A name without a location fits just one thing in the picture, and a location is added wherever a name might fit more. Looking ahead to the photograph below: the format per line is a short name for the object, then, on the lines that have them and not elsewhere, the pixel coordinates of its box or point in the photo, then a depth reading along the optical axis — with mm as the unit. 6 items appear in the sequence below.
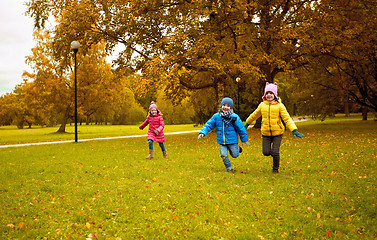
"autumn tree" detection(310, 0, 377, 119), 17375
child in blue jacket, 7918
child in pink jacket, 10633
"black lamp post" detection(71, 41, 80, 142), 15894
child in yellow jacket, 7656
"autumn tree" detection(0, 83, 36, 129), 62125
